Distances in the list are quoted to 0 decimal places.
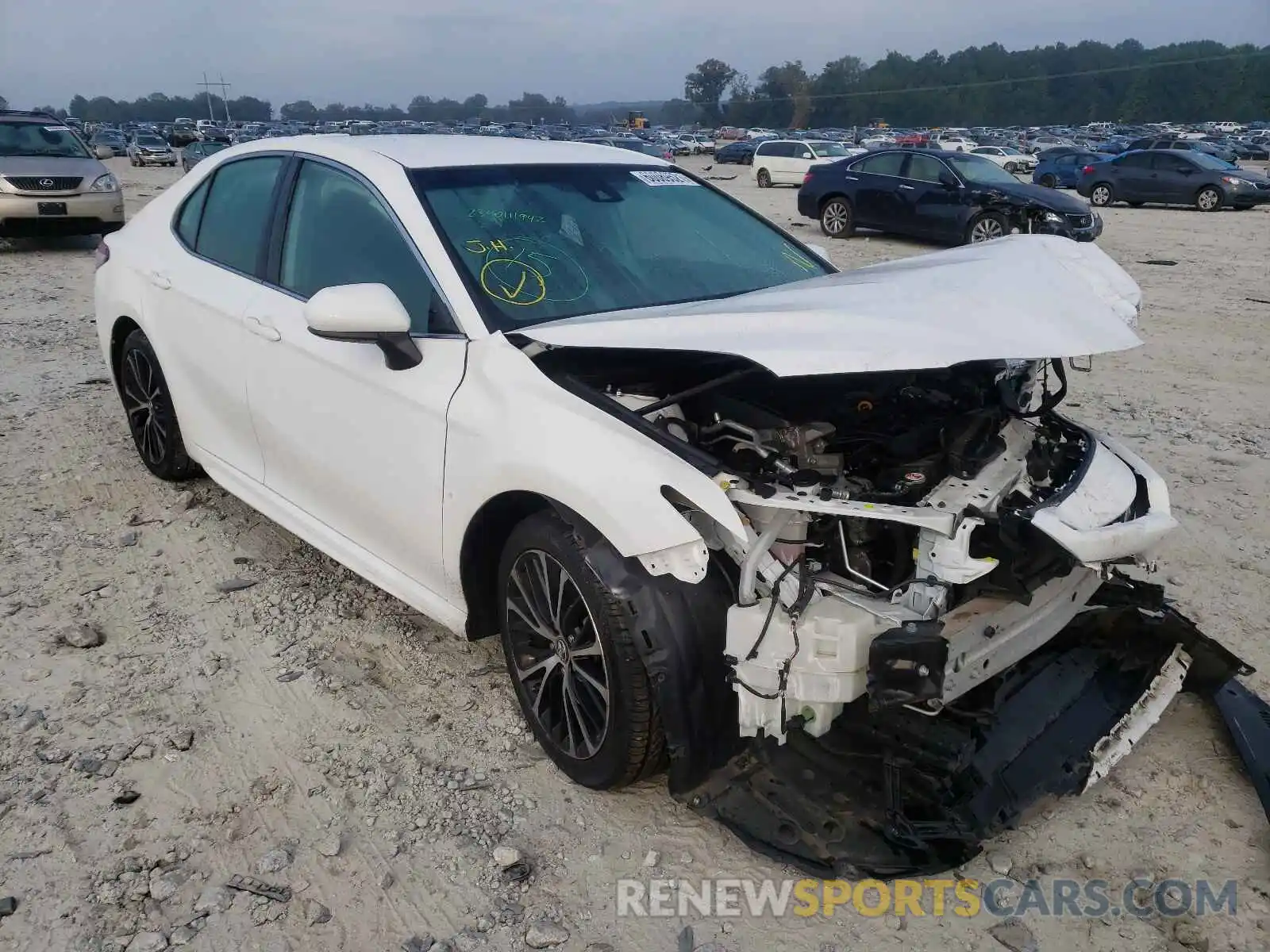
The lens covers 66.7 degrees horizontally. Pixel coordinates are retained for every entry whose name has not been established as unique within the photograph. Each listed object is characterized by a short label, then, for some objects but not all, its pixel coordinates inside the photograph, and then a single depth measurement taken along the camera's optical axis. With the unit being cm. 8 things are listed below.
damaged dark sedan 1342
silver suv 1230
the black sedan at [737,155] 4662
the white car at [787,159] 2711
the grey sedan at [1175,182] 2055
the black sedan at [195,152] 3058
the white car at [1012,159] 3089
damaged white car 238
